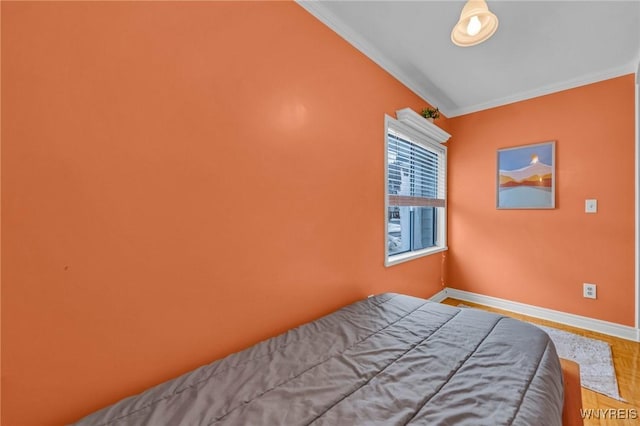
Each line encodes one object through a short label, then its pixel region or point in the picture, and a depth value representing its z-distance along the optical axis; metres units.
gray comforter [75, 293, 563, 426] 0.75
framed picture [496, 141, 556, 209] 2.61
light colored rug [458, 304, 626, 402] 1.66
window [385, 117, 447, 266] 2.40
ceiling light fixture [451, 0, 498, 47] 1.25
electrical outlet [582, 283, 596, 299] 2.42
